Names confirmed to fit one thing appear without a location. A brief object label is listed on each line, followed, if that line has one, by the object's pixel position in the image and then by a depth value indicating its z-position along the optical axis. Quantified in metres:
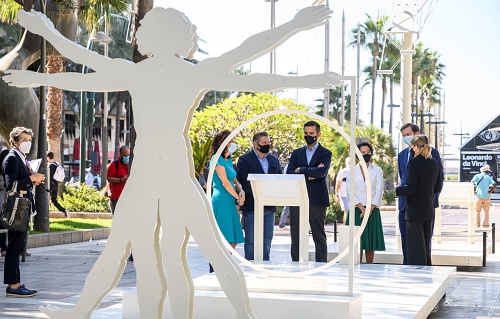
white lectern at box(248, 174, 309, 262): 10.48
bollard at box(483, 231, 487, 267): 14.19
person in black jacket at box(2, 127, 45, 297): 10.18
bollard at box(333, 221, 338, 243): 16.32
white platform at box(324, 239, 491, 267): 13.98
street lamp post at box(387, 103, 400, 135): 86.22
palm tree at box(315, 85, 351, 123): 92.94
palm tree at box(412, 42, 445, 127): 91.62
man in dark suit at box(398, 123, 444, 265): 12.15
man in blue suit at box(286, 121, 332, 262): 11.66
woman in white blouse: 12.72
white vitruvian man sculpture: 6.47
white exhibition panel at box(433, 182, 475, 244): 15.70
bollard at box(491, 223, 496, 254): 16.18
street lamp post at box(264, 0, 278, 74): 39.75
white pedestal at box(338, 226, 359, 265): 11.95
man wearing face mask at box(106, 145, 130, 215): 15.92
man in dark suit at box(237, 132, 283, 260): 11.70
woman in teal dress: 11.09
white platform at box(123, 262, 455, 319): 7.67
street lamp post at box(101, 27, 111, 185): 40.25
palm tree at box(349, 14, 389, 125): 77.06
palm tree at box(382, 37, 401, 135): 75.44
